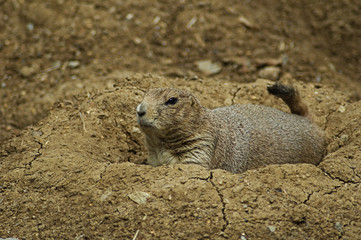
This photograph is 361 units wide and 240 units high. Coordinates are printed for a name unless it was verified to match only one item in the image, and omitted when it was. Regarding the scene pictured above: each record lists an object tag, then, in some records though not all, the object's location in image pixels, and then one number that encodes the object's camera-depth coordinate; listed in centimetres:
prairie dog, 872
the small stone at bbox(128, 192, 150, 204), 697
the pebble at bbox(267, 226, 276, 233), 651
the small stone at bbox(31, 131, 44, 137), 1009
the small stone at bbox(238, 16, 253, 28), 1482
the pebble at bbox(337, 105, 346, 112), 1174
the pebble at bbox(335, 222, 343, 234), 664
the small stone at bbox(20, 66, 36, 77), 1302
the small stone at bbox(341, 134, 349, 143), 1027
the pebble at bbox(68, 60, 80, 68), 1332
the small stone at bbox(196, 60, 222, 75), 1358
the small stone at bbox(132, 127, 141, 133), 1095
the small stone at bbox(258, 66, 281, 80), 1366
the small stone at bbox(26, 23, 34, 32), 1420
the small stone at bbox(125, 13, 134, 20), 1462
